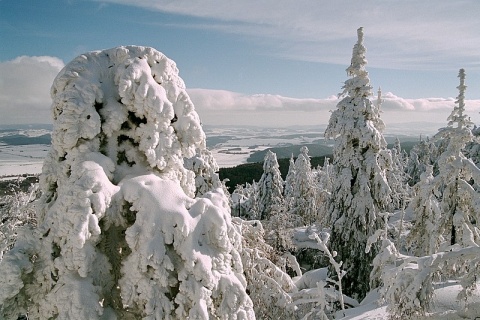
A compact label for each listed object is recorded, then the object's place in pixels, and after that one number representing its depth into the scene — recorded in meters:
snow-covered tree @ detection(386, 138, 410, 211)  18.70
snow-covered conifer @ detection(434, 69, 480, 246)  14.24
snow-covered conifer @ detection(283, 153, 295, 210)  45.71
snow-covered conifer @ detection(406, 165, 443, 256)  17.34
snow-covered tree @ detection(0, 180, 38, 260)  13.14
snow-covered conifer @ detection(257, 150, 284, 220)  39.84
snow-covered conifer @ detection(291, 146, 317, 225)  42.38
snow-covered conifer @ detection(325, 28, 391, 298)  16.14
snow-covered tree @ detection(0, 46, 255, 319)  4.42
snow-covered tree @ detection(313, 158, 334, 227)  18.47
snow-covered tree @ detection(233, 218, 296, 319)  8.54
